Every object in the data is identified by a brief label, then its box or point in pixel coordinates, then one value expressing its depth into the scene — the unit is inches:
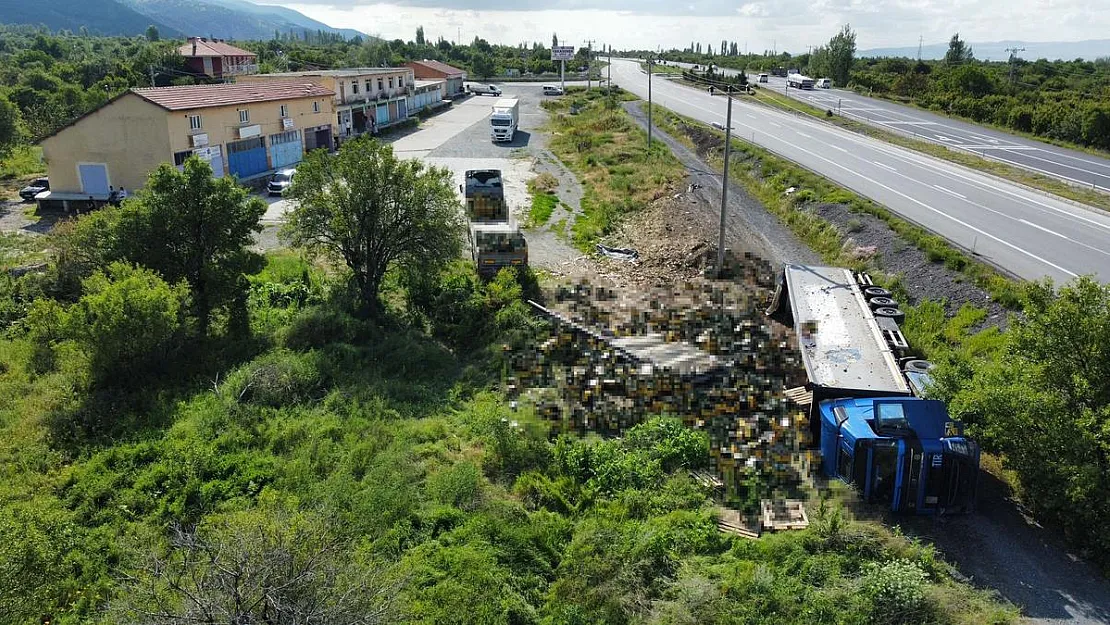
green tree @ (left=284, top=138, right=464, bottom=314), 773.3
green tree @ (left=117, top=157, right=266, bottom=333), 725.9
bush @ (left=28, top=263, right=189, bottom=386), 593.3
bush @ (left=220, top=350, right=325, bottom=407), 590.9
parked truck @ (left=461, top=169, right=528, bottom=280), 866.1
